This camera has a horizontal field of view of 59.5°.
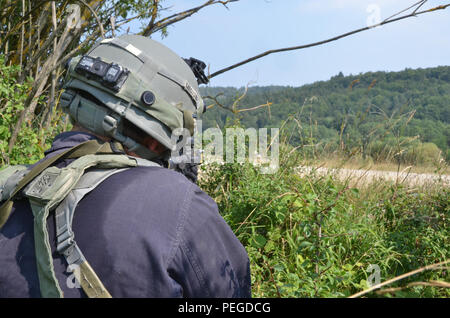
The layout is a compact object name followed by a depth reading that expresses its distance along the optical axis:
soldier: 1.26
